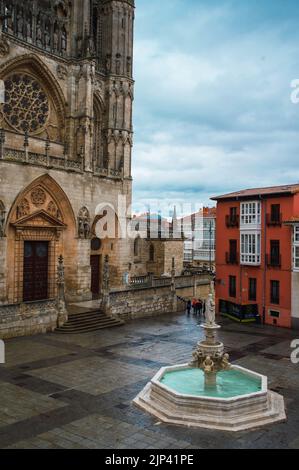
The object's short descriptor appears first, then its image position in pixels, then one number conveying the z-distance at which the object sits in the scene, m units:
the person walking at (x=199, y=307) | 34.69
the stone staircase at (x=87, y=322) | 25.80
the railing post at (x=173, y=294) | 35.47
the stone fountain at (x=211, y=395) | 12.32
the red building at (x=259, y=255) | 30.22
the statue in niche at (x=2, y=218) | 27.09
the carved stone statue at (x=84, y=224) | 32.72
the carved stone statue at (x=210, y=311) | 14.44
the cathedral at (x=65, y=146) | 29.42
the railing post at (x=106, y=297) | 29.02
